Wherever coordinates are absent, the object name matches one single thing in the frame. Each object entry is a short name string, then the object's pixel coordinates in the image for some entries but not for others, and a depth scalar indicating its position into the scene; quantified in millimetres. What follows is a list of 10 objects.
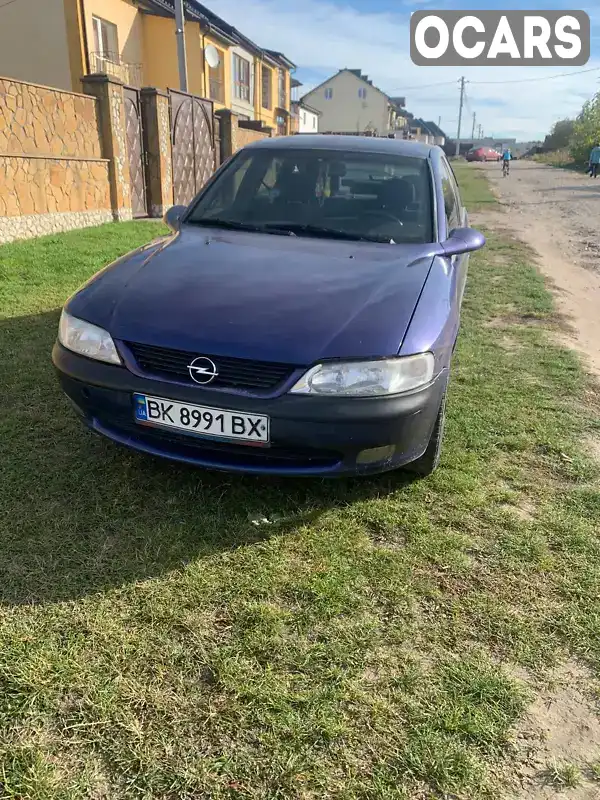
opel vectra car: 2238
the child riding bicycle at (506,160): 32188
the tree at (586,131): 42984
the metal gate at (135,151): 11070
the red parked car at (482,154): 58812
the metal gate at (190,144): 12750
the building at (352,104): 63875
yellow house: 17656
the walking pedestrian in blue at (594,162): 32000
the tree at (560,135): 62562
